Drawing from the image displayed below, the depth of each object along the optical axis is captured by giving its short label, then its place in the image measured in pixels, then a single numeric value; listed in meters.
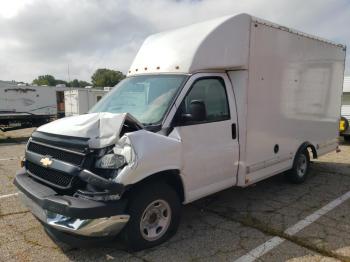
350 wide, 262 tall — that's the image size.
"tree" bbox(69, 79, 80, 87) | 87.94
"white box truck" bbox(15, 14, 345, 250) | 3.40
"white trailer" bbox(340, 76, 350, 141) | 12.14
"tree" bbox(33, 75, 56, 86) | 85.85
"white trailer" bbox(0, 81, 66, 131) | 16.95
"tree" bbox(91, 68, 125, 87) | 90.25
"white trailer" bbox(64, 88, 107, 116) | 21.98
